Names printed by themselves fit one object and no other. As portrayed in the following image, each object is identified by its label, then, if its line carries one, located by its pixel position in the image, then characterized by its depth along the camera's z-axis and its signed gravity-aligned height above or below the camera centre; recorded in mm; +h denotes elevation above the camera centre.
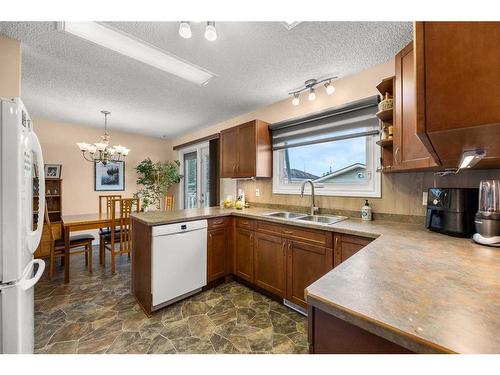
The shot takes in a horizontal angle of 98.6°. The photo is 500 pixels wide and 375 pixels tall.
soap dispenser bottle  2133 -260
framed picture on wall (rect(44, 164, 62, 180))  3748 +287
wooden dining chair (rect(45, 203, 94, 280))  2768 -784
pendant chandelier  3404 +630
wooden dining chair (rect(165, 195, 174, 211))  4008 -284
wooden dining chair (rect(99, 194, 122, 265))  3216 -732
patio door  4520 +240
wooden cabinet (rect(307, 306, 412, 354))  602 -471
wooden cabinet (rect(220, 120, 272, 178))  2924 +516
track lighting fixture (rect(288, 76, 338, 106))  2254 +1148
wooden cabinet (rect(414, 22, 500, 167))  540 +285
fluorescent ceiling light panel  1638 +1212
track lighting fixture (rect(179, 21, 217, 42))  1428 +1052
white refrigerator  1054 -200
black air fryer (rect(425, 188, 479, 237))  1398 -164
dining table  2680 -498
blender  1206 -167
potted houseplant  4746 +196
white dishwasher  2043 -759
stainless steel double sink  2315 -349
